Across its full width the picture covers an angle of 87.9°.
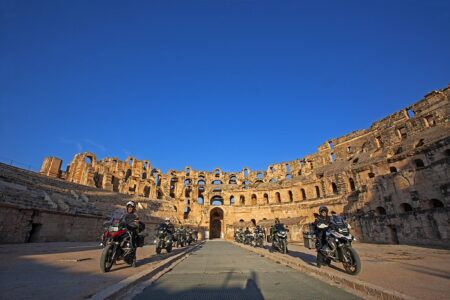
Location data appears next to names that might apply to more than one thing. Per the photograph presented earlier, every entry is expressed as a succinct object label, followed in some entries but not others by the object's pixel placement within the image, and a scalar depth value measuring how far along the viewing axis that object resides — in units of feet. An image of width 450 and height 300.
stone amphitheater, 52.37
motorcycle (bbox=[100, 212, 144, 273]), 19.49
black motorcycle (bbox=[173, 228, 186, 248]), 61.03
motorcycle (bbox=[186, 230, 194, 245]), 72.70
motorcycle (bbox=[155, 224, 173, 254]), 38.54
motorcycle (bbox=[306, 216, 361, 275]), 18.66
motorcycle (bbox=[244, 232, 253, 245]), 71.68
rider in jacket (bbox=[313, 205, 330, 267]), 22.24
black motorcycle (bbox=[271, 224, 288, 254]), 39.60
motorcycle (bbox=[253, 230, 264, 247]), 59.53
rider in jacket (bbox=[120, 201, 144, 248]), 21.48
